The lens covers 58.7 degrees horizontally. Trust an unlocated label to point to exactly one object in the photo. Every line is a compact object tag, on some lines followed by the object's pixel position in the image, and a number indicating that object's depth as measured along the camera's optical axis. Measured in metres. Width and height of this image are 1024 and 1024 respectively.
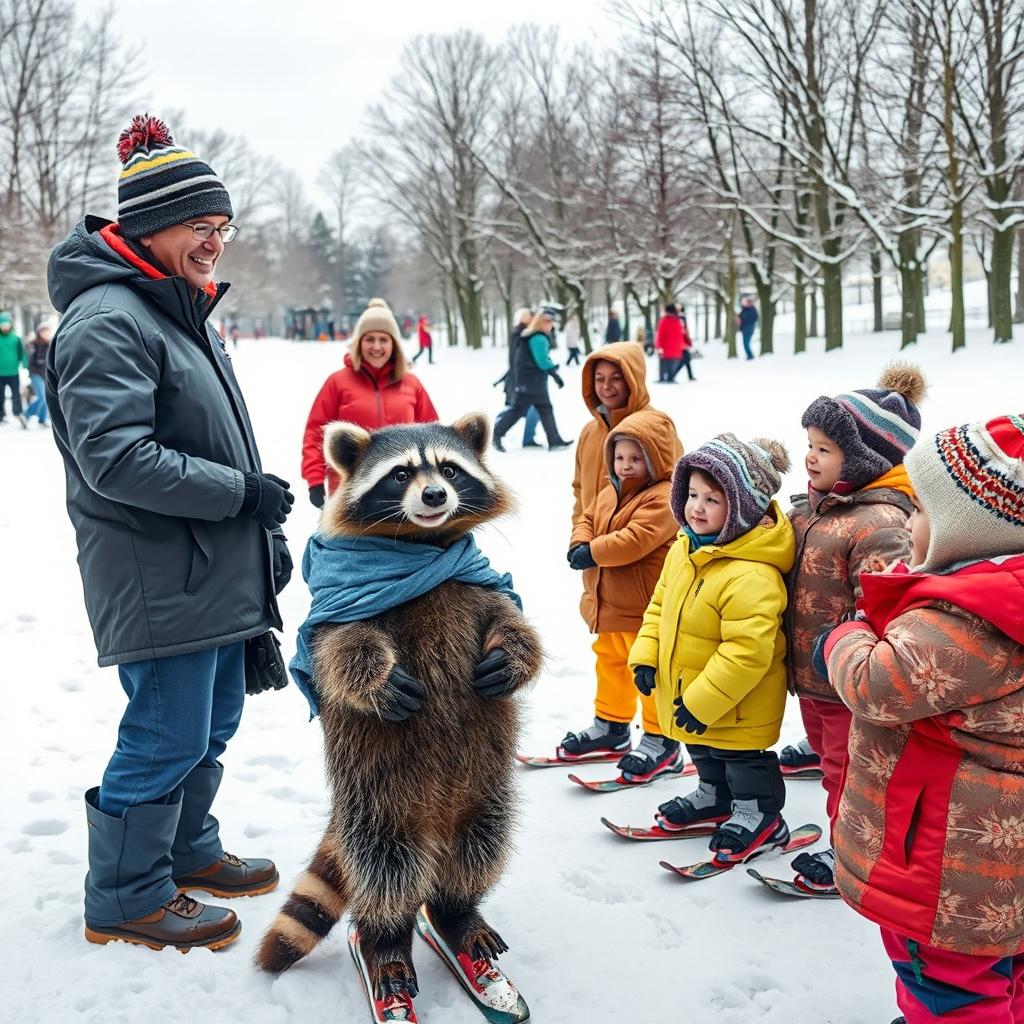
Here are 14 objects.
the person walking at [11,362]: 14.20
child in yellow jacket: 3.12
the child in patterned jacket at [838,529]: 3.01
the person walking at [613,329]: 28.29
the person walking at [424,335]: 29.92
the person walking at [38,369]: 14.05
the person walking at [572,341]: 26.44
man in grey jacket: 2.53
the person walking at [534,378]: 11.10
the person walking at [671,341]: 18.41
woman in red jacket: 5.47
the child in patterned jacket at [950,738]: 1.95
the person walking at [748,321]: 24.27
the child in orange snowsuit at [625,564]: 3.96
